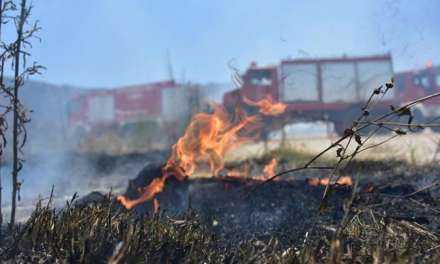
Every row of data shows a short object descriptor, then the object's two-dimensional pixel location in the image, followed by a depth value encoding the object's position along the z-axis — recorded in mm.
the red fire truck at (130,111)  19391
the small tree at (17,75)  3898
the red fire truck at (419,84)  18188
